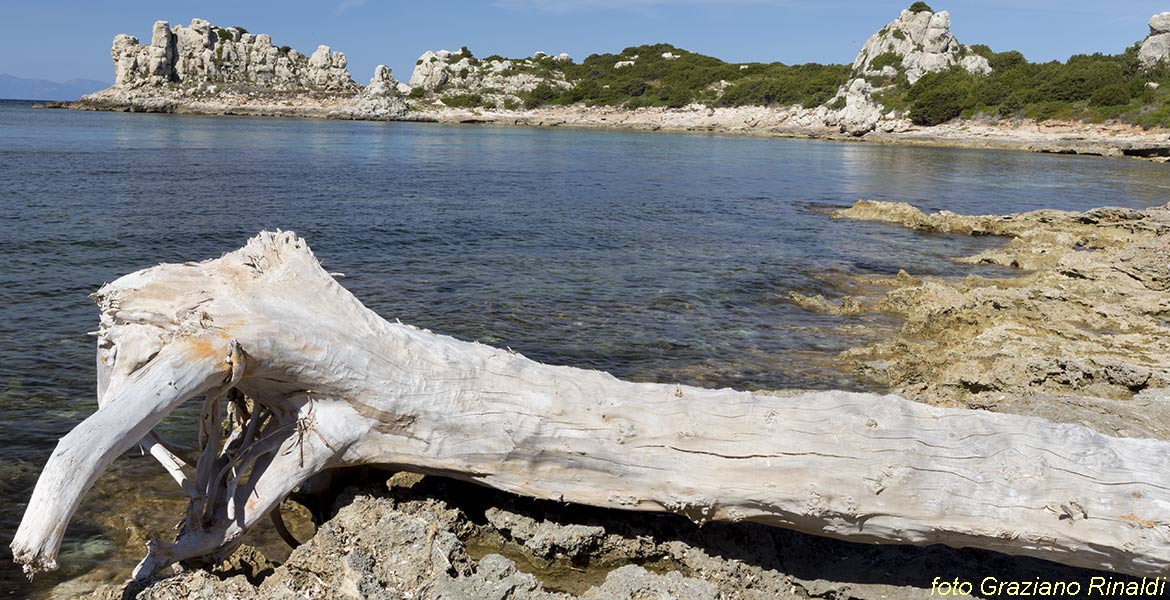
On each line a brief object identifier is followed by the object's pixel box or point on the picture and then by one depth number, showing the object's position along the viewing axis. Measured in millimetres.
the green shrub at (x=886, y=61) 100312
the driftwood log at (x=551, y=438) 4223
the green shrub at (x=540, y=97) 121875
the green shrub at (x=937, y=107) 83312
